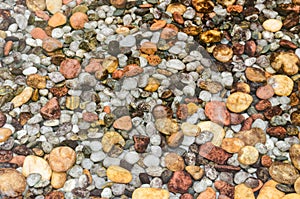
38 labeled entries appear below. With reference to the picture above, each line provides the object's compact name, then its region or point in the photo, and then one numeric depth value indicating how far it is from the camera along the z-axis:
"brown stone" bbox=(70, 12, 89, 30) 1.56
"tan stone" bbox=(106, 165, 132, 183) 1.37
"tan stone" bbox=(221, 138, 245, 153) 1.40
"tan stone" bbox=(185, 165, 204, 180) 1.37
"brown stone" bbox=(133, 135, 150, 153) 1.40
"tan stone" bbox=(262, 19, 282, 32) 1.56
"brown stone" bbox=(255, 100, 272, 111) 1.45
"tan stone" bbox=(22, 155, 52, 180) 1.37
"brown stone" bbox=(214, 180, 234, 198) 1.36
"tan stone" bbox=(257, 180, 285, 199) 1.35
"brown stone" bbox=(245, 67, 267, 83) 1.48
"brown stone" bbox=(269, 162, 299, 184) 1.37
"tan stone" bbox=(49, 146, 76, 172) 1.37
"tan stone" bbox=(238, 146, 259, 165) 1.39
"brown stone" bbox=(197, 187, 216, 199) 1.35
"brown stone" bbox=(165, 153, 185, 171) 1.38
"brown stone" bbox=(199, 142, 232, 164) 1.39
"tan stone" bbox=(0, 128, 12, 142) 1.41
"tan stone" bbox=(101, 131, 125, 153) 1.40
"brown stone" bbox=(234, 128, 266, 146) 1.41
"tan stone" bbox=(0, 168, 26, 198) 1.35
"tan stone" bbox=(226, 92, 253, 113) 1.44
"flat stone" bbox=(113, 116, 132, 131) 1.42
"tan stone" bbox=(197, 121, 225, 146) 1.41
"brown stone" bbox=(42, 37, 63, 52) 1.52
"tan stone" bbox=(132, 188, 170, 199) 1.35
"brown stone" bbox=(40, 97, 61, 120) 1.43
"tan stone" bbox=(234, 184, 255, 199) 1.36
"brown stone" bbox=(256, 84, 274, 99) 1.46
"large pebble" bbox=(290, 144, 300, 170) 1.39
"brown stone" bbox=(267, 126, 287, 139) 1.42
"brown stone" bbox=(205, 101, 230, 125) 1.43
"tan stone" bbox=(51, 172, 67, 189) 1.36
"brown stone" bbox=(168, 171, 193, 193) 1.36
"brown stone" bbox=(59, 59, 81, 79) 1.48
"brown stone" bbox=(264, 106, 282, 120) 1.44
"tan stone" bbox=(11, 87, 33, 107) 1.45
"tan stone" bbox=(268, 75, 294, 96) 1.47
